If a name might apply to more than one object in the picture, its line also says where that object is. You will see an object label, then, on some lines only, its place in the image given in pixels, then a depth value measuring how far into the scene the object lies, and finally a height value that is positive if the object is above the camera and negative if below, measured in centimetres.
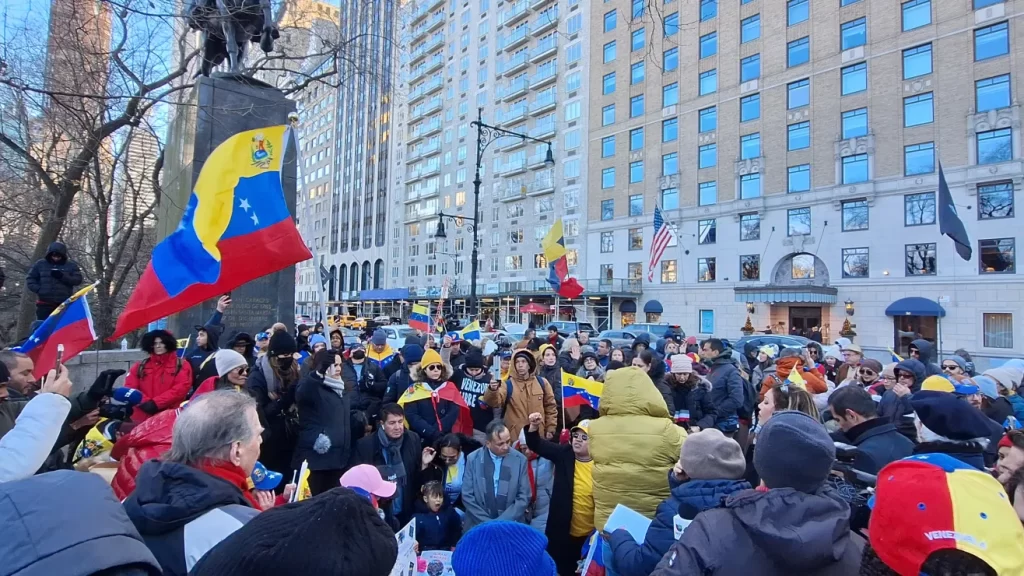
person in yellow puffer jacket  366 -97
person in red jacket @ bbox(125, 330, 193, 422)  539 -74
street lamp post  2148 +284
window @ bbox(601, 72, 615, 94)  4703 +1832
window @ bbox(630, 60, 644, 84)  4447 +1823
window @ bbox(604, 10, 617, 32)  4606 +2309
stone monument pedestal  915 +232
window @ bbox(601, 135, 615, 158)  4681 +1295
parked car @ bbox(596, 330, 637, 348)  2557 -161
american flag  2559 +277
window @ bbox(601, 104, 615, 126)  4701 +1565
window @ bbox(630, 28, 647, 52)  4388 +2063
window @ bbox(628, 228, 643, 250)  4409 +494
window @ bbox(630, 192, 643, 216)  4438 +764
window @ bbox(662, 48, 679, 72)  4244 +1839
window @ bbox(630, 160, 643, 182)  4466 +1033
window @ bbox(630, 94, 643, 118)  4488 +1568
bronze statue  933 +465
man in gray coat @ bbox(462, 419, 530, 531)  451 -149
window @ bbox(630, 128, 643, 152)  4481 +1299
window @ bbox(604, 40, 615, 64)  4678 +2082
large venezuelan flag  511 +60
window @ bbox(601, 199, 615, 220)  4644 +760
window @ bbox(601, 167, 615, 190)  4675 +1026
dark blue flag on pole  1533 +220
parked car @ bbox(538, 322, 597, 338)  2793 -138
